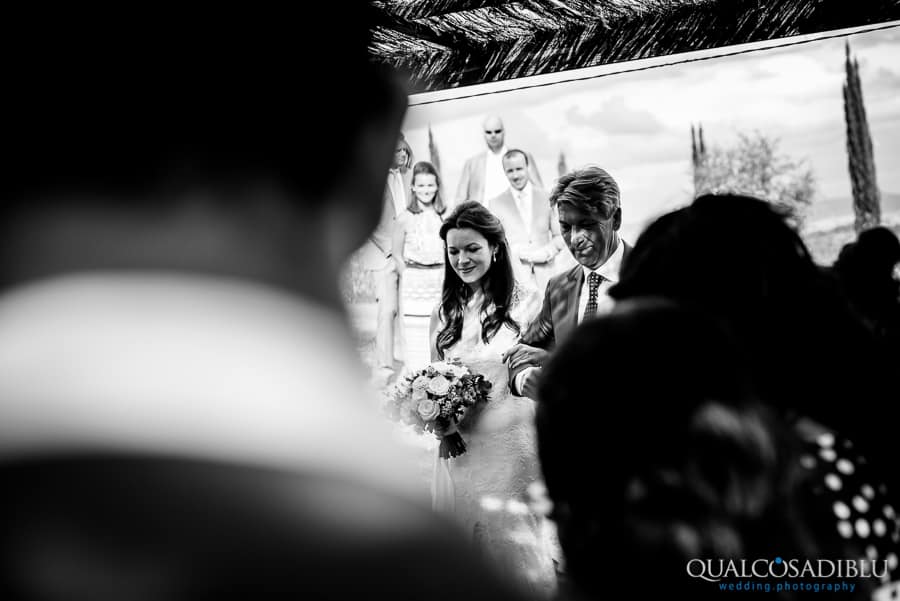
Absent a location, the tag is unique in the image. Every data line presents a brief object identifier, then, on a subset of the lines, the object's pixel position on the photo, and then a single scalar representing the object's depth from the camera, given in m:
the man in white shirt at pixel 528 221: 5.87
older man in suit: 5.61
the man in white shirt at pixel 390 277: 6.33
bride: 5.71
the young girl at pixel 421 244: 6.21
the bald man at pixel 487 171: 6.19
